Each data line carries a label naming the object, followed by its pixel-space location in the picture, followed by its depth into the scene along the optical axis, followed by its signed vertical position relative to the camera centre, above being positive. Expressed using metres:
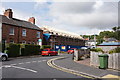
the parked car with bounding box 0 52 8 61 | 15.19 -1.85
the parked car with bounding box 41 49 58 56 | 23.98 -1.95
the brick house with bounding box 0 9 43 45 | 25.58 +2.53
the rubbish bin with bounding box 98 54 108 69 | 10.68 -1.53
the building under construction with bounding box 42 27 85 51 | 38.94 +0.87
